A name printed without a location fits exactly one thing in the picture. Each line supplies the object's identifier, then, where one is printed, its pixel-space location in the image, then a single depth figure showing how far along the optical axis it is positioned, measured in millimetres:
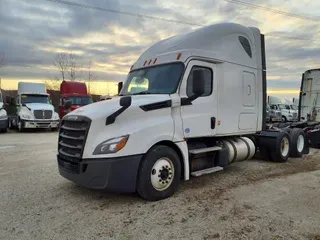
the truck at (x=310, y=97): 12367
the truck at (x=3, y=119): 15809
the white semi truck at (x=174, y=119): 4570
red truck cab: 19609
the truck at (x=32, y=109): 16812
